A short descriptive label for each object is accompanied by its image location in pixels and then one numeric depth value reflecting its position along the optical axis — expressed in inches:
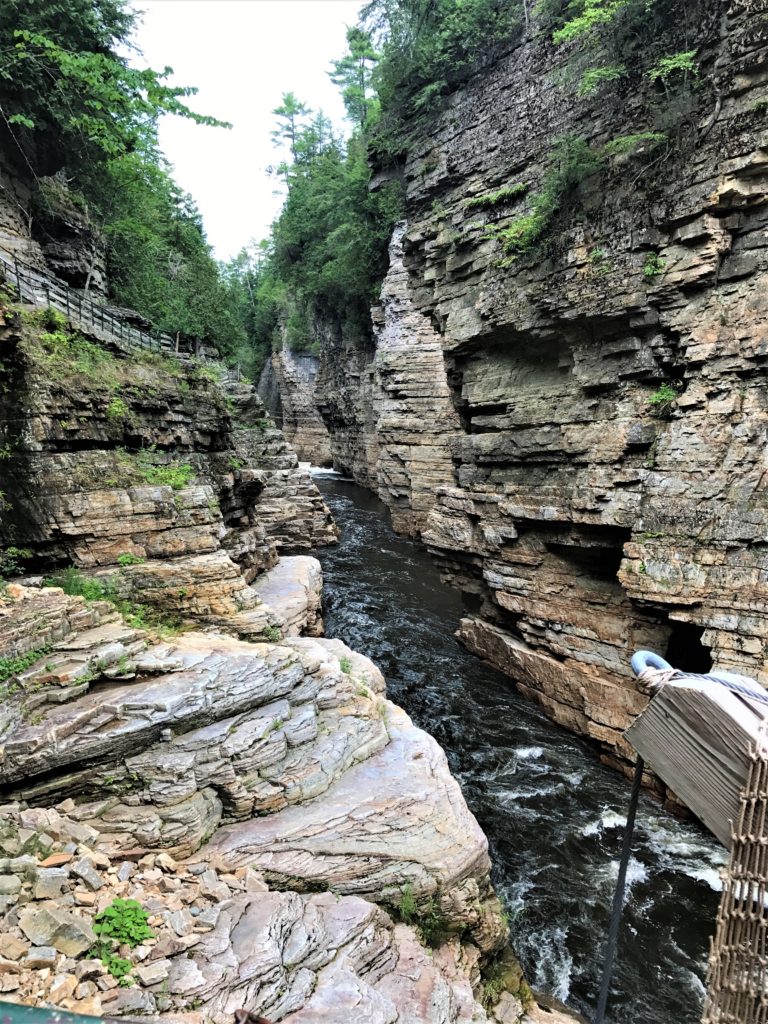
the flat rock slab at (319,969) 154.3
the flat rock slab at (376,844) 216.8
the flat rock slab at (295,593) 475.5
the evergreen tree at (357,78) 1316.4
